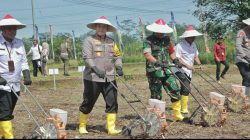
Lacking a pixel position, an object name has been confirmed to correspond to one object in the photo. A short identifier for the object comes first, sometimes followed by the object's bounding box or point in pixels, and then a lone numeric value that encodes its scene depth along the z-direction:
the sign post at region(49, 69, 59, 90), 16.59
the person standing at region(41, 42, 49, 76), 21.58
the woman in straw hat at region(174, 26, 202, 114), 9.48
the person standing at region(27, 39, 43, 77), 21.31
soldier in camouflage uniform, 8.80
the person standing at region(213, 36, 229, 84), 18.63
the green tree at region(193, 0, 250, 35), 31.69
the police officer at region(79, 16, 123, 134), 7.72
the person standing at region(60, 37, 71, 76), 21.70
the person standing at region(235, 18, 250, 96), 10.64
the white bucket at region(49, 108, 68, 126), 6.89
